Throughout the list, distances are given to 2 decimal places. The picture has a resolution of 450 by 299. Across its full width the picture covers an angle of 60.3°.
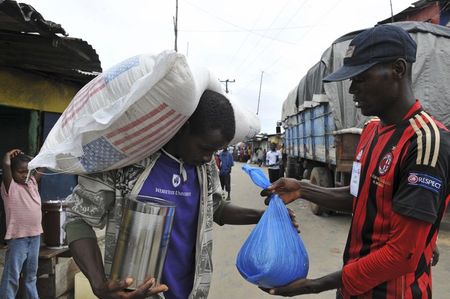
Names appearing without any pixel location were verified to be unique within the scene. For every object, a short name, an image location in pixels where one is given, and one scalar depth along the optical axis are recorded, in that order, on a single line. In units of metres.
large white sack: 1.17
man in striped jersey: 1.35
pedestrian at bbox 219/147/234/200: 11.02
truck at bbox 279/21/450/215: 6.52
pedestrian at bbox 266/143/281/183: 15.07
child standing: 3.43
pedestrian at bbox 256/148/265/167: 30.80
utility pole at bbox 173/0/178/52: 15.56
